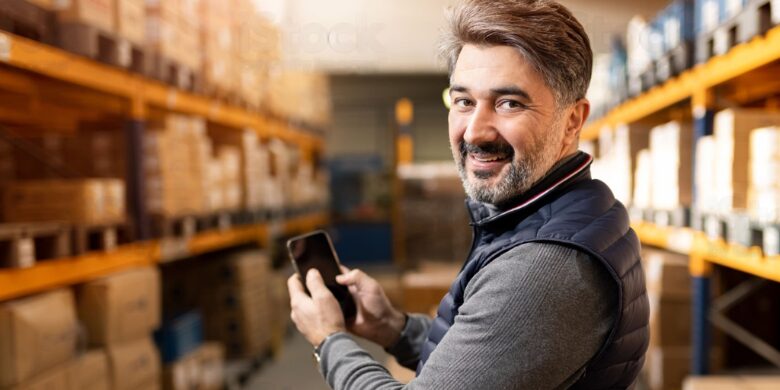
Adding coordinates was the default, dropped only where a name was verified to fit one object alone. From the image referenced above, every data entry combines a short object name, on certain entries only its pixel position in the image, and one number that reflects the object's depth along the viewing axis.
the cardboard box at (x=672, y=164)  3.06
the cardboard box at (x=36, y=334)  2.15
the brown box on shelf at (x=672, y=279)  3.39
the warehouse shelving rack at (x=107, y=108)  2.27
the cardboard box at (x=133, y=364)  2.82
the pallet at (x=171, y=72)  3.32
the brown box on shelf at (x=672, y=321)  3.41
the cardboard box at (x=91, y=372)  2.54
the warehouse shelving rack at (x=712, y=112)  2.17
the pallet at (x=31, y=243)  2.18
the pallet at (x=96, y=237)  2.62
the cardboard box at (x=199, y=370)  3.57
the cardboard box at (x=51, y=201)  2.68
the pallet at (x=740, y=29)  2.07
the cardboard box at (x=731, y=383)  2.51
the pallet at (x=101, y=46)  2.52
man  1.14
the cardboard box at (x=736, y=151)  2.39
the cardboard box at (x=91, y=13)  2.50
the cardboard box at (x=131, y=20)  2.89
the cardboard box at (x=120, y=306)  2.79
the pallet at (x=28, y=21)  2.11
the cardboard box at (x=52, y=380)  2.24
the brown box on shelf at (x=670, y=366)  3.38
